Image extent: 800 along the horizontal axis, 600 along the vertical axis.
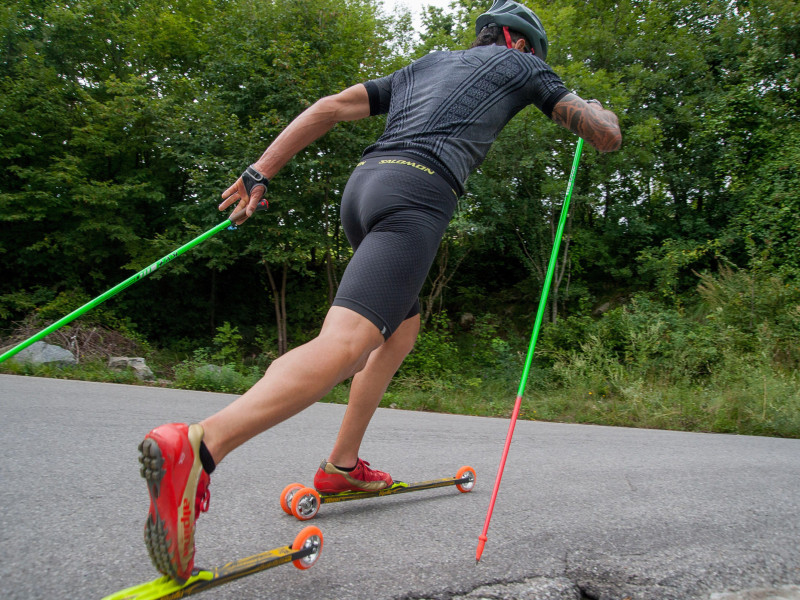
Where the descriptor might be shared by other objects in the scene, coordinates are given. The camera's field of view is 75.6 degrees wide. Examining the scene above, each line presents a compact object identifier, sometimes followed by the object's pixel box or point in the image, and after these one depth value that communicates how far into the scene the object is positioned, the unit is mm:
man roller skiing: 1152
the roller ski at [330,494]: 1881
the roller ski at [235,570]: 1081
